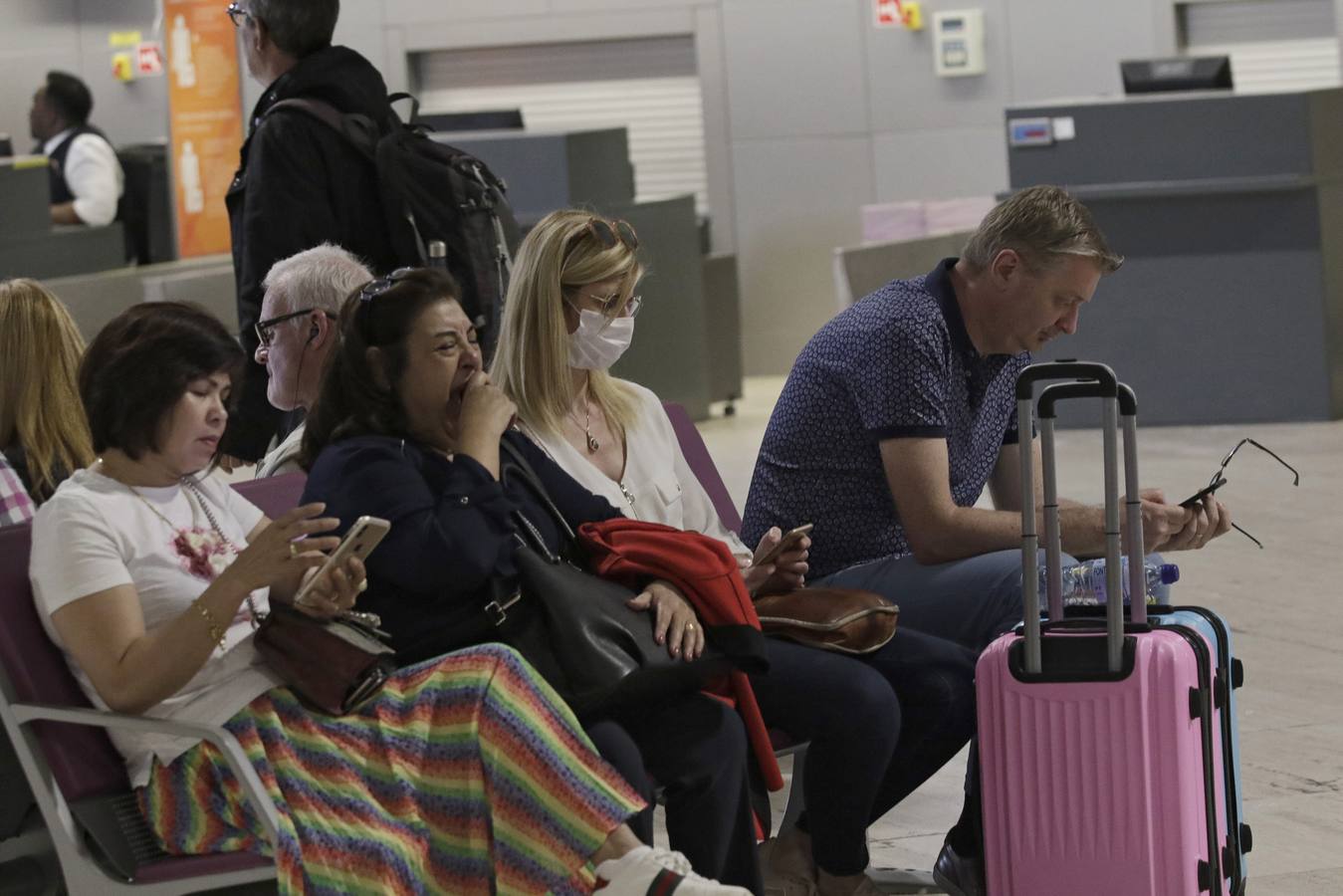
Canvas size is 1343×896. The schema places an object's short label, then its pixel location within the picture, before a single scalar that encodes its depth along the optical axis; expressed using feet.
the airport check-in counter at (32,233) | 53.78
